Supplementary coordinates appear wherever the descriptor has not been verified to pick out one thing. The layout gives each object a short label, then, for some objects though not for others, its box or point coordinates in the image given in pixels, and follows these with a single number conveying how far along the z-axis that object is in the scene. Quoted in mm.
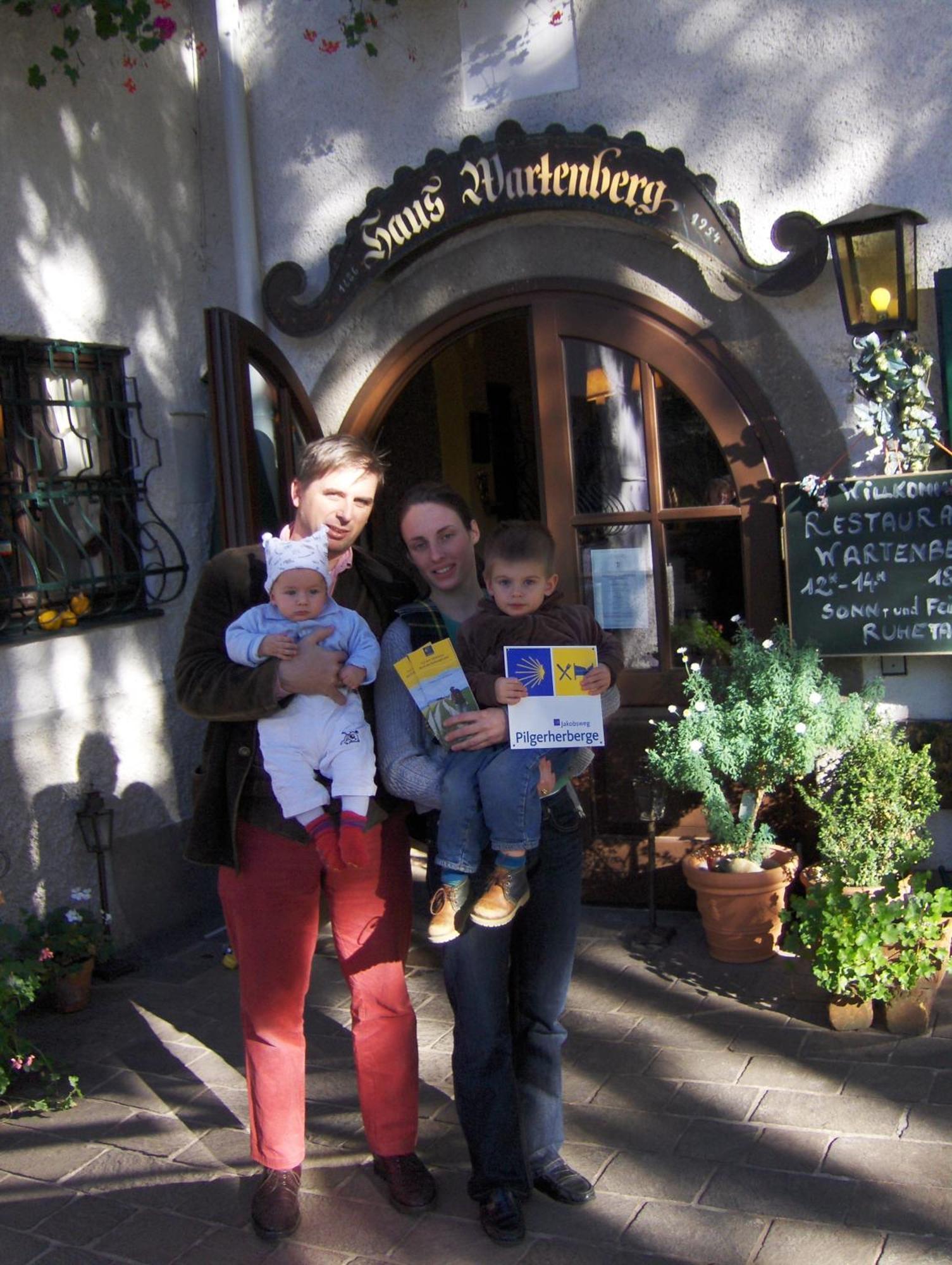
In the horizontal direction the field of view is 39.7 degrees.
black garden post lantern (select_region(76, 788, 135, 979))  5062
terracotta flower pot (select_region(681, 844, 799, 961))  4602
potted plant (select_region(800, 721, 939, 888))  4406
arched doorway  5098
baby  3033
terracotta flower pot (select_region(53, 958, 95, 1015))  4707
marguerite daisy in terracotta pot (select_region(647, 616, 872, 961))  4527
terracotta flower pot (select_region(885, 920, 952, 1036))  3982
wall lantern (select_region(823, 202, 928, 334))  4453
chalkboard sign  4617
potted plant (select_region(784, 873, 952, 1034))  3939
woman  3053
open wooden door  4910
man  3184
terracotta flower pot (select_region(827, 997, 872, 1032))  4055
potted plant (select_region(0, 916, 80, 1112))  3986
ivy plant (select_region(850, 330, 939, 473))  4504
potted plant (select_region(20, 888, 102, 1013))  4645
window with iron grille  5000
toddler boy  2949
